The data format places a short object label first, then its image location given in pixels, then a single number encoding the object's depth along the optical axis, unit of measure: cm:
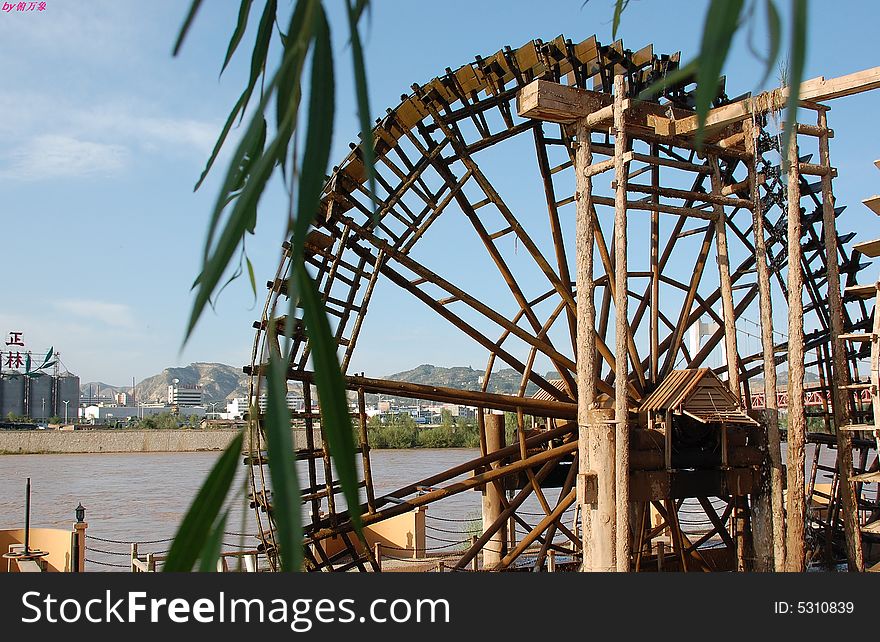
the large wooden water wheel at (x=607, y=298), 737
